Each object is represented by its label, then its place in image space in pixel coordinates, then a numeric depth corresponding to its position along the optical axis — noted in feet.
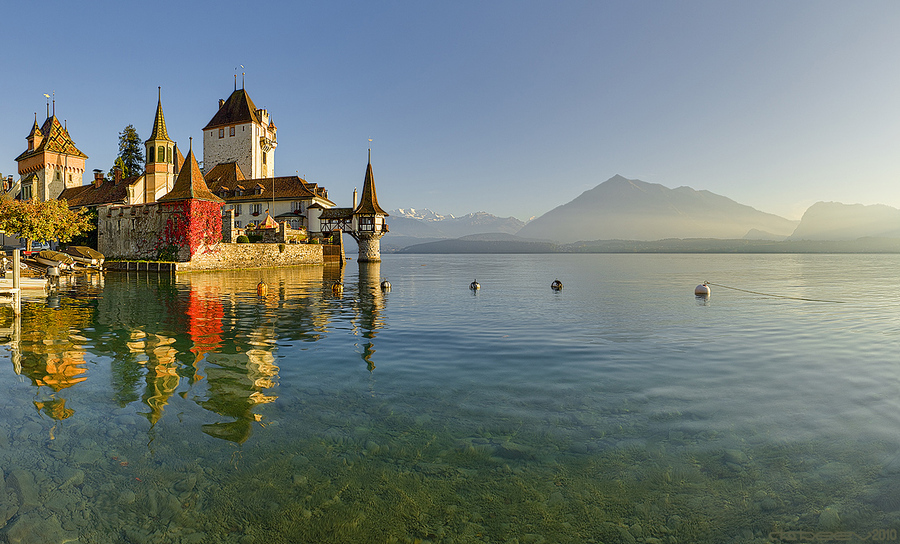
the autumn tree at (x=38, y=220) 128.88
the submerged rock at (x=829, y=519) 15.51
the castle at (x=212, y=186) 156.85
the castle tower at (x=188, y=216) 143.33
